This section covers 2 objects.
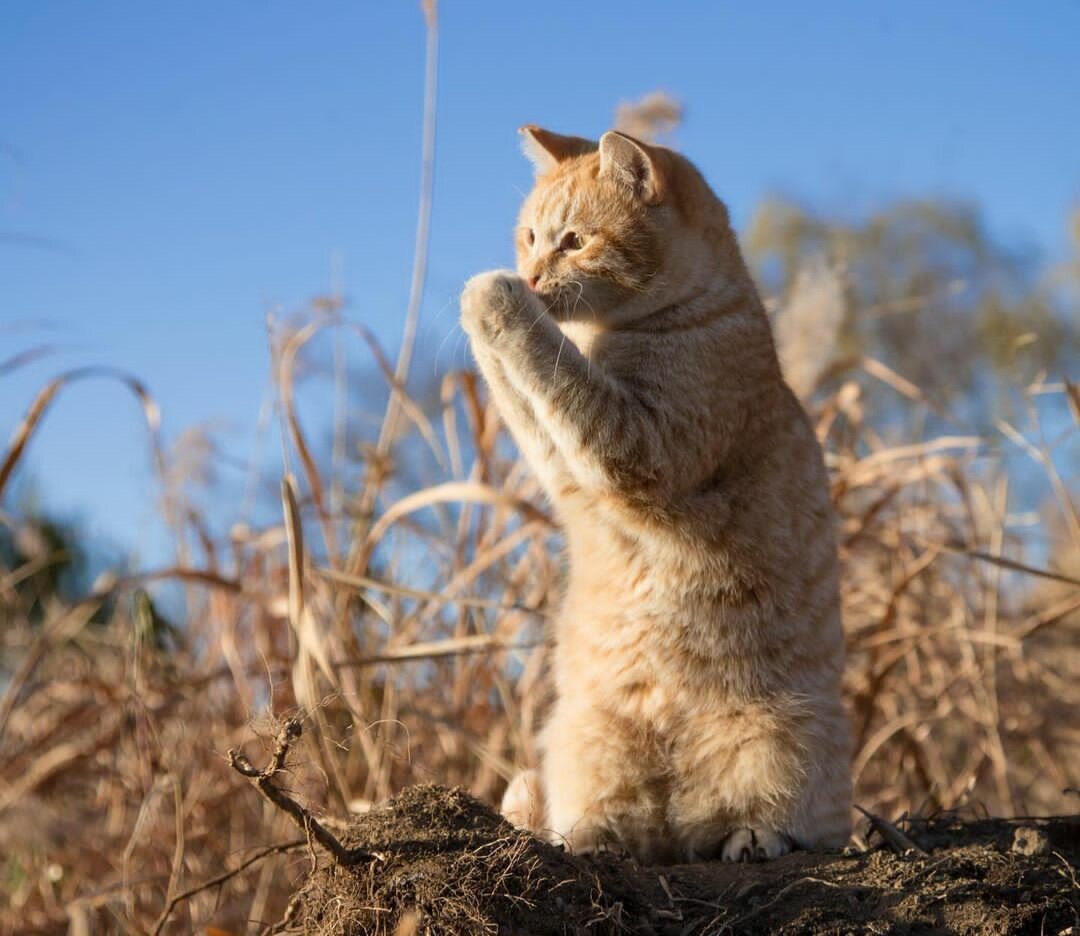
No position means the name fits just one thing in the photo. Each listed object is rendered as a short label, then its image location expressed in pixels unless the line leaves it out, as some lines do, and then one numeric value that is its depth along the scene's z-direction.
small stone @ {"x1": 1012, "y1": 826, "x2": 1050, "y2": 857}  1.87
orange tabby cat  1.95
